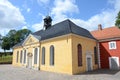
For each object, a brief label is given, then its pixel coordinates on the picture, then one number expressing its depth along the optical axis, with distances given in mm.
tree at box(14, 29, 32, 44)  34837
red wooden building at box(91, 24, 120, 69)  12324
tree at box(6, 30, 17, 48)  35165
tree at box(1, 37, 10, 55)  34549
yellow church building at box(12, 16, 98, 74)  10276
